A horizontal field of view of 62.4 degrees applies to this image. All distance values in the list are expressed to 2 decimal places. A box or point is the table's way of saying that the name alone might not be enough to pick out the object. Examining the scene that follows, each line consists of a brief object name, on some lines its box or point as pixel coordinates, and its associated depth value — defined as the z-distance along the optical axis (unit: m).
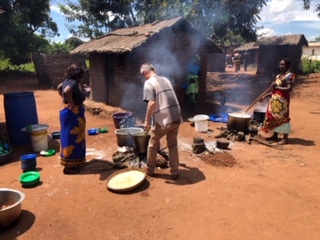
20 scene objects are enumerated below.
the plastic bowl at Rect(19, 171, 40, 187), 4.17
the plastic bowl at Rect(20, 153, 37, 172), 4.70
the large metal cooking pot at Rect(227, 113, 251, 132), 6.60
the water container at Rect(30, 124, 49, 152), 5.62
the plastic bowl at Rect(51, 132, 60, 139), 6.78
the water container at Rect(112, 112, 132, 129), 7.19
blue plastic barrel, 5.80
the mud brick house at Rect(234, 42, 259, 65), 30.63
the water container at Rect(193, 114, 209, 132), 7.13
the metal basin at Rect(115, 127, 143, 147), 5.82
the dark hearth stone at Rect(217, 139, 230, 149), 5.85
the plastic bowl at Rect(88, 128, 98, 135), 7.14
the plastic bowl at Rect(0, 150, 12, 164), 5.10
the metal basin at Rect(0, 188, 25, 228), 3.08
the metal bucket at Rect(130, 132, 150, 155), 4.96
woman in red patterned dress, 5.70
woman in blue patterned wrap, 4.25
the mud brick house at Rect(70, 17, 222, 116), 8.30
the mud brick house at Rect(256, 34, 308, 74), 21.11
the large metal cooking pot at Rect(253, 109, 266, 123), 7.71
